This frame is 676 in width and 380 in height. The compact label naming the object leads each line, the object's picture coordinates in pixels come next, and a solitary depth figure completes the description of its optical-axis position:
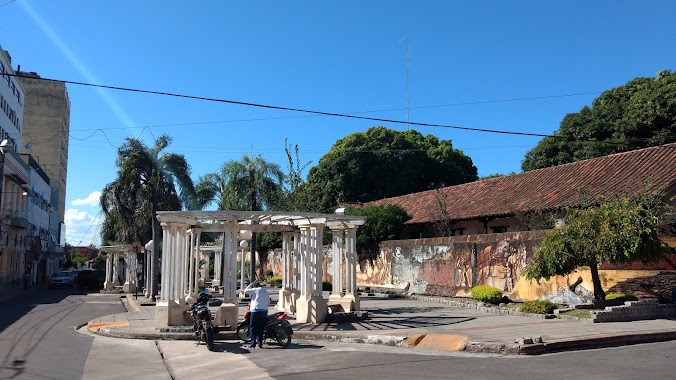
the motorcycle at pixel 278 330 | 12.75
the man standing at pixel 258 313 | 12.64
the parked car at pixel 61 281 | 44.97
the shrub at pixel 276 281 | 37.44
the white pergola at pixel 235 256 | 15.12
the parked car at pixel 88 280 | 41.62
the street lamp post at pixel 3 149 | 17.00
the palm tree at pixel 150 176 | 27.92
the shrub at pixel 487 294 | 20.53
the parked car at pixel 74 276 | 48.03
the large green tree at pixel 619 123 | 31.69
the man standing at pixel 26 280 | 44.16
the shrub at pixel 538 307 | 17.30
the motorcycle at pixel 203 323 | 12.20
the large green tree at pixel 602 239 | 15.95
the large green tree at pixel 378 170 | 49.72
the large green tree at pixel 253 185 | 32.44
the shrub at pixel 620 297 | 17.31
